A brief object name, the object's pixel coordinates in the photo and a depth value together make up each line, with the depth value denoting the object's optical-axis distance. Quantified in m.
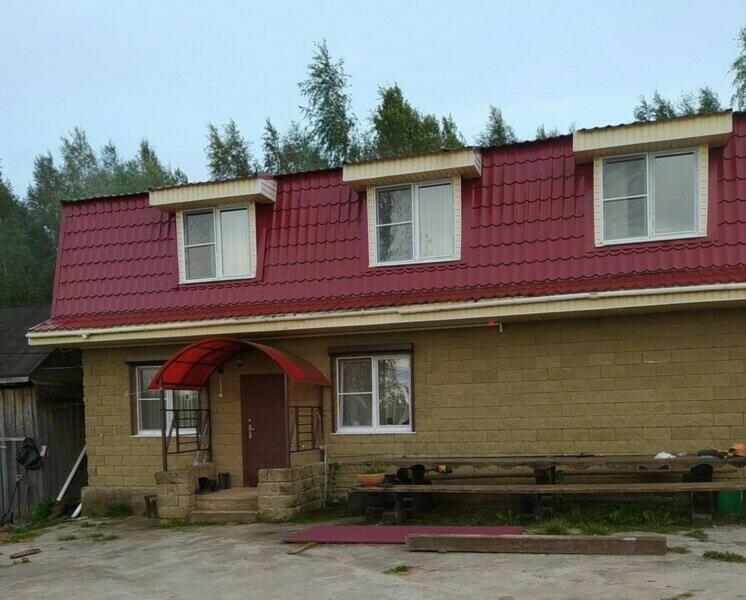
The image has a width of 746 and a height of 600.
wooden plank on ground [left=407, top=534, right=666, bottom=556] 8.66
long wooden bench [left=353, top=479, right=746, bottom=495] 9.80
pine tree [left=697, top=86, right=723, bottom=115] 33.38
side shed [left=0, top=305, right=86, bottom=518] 15.70
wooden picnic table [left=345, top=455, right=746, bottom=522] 10.02
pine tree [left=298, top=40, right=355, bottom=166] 33.97
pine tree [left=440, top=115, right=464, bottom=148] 33.25
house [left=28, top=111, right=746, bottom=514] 11.69
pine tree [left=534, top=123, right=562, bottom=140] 39.08
